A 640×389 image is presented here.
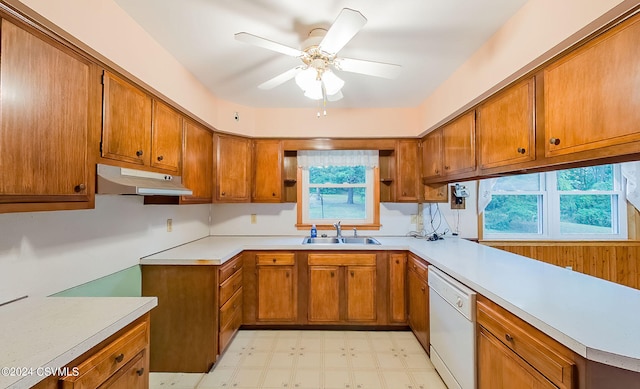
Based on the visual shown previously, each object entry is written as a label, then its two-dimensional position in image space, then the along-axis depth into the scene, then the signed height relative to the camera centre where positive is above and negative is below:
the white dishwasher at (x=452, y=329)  1.54 -0.86
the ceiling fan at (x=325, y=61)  1.28 +0.85
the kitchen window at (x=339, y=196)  3.35 +0.06
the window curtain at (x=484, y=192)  3.10 +0.10
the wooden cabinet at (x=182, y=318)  2.08 -0.93
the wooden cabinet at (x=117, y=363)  0.91 -0.64
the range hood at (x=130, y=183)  1.35 +0.10
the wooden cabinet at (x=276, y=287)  2.73 -0.90
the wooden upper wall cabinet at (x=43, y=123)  0.98 +0.33
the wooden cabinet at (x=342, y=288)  2.72 -0.91
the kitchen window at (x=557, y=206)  3.11 -0.06
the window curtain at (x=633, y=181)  2.95 +0.22
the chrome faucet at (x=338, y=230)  3.15 -0.36
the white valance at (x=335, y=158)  3.24 +0.52
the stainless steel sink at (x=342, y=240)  3.07 -0.47
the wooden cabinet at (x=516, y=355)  0.98 -0.67
